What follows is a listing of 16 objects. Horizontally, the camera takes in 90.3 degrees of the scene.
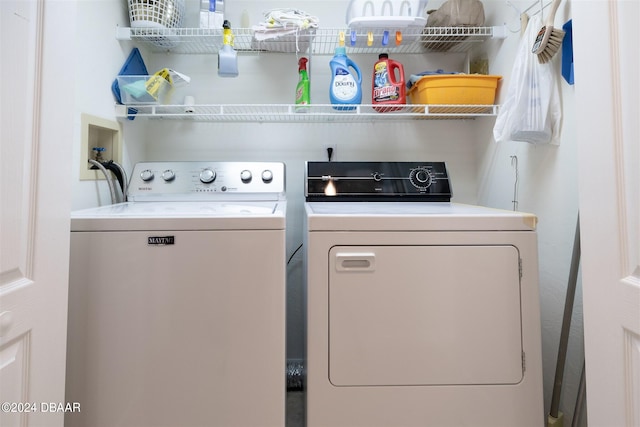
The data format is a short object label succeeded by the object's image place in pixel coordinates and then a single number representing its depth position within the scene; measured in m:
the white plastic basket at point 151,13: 1.58
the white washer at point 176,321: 0.91
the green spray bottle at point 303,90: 1.67
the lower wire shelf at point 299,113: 1.63
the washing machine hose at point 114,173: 1.46
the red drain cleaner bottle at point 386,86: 1.64
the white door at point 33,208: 0.64
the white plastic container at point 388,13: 1.53
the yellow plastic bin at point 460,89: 1.59
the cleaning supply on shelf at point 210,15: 1.66
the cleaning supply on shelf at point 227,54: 1.59
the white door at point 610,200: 0.67
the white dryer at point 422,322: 0.96
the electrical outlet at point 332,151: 1.91
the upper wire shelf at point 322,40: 1.61
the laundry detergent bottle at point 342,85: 1.64
